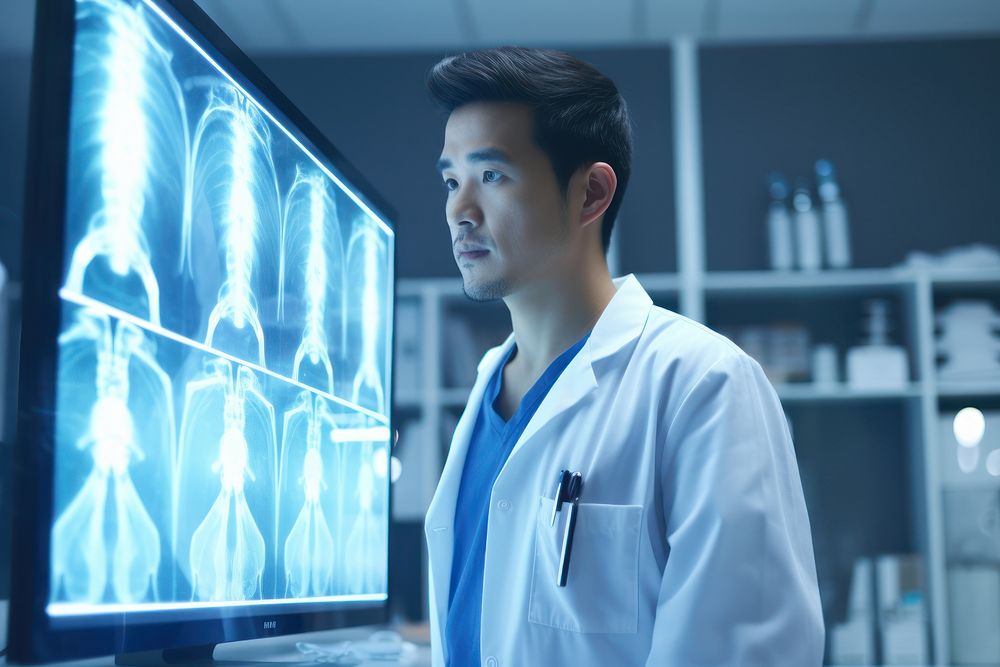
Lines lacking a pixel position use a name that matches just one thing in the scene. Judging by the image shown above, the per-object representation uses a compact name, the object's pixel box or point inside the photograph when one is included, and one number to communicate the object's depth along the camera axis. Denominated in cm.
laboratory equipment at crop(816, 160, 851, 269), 291
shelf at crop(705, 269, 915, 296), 285
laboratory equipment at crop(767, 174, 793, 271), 296
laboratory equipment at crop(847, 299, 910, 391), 285
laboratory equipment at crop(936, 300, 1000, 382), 284
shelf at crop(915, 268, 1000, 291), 282
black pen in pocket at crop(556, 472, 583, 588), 97
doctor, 91
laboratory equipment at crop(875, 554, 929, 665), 271
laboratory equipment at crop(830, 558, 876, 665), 278
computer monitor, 58
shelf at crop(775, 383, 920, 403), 282
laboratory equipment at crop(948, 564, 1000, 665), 273
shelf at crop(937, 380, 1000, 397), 281
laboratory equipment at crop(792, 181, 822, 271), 292
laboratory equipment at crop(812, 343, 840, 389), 290
